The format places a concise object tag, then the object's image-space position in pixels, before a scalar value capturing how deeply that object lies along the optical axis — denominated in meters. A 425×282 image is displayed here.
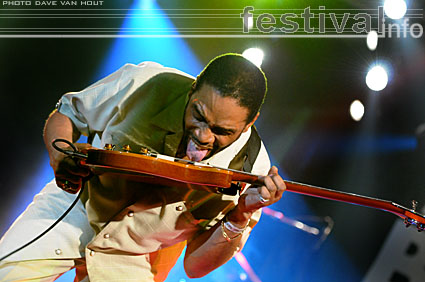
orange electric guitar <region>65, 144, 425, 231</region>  1.99
